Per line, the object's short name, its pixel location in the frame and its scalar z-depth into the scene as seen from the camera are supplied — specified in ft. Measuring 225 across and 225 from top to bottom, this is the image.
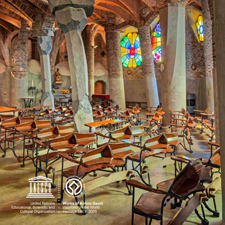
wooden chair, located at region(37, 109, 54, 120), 23.49
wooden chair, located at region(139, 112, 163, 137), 20.80
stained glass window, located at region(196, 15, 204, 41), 46.55
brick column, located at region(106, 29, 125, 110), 43.65
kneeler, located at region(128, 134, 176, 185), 10.83
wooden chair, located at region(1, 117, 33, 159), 16.15
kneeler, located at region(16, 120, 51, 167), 14.25
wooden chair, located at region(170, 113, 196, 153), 17.82
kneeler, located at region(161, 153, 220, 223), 8.00
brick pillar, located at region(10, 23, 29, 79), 47.25
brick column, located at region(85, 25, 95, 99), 55.16
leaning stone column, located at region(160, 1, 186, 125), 26.04
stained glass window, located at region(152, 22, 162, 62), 55.72
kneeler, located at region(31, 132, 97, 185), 10.41
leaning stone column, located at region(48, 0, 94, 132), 18.99
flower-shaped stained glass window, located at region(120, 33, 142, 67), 60.64
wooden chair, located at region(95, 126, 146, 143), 12.75
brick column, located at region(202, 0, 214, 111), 37.35
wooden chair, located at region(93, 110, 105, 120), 24.14
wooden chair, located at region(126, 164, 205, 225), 6.09
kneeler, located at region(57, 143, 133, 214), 8.52
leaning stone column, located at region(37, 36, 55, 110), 36.37
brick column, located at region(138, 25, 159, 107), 40.01
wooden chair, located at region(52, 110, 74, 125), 23.83
